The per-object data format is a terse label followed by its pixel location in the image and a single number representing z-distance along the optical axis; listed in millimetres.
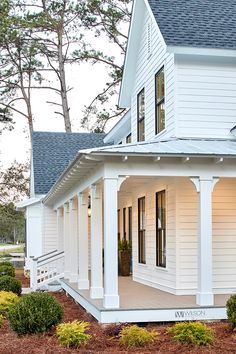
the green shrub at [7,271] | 17380
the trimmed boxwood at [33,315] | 8414
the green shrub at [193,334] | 7680
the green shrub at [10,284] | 14109
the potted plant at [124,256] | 17219
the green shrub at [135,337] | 7758
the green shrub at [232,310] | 8266
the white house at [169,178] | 9594
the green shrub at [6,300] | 11023
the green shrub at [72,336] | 7703
